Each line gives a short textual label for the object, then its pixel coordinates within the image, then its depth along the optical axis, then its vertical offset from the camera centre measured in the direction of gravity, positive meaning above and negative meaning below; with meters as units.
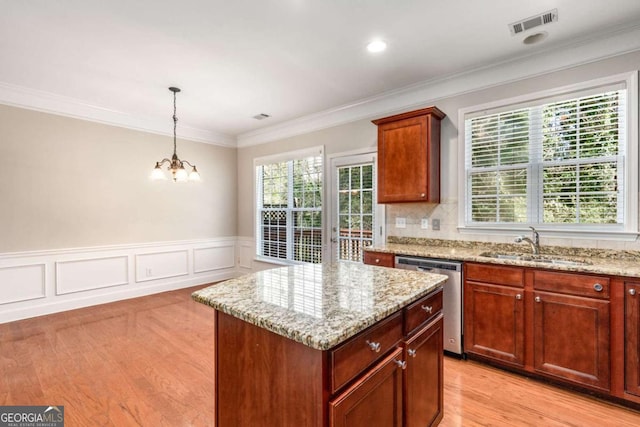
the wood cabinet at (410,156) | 3.19 +0.59
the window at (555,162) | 2.53 +0.45
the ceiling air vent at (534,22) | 2.28 +1.44
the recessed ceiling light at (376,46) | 2.66 +1.44
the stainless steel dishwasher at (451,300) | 2.69 -0.77
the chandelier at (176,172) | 3.42 +0.44
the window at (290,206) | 4.67 +0.09
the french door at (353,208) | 3.96 +0.05
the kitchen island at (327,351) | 1.04 -0.54
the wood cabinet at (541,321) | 2.12 -0.82
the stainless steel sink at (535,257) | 2.41 -0.39
